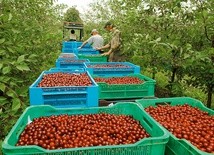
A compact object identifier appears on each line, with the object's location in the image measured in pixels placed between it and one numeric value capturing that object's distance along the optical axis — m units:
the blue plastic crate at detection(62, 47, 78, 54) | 8.98
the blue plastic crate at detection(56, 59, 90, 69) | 5.04
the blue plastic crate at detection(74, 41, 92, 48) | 8.79
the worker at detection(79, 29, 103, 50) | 7.32
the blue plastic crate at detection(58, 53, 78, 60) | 6.03
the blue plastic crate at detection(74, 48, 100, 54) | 6.85
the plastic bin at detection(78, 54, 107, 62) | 5.97
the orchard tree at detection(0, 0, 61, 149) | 2.00
